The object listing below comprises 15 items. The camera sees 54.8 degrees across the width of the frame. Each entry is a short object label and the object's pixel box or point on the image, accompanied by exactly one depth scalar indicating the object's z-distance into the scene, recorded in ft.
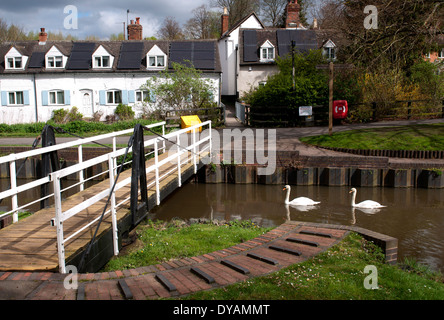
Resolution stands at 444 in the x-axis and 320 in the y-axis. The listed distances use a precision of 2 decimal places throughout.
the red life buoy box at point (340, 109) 81.56
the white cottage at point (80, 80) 115.65
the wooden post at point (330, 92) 62.59
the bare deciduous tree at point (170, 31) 227.20
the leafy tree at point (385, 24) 59.62
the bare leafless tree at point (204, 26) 213.66
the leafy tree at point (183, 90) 95.45
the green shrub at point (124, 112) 111.55
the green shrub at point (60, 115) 110.06
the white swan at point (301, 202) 43.01
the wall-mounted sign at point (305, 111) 83.66
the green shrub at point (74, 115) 109.91
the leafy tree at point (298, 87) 85.71
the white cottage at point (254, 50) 127.75
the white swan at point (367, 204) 41.93
